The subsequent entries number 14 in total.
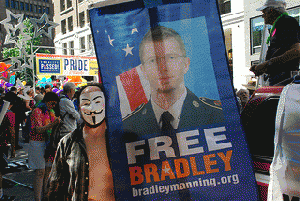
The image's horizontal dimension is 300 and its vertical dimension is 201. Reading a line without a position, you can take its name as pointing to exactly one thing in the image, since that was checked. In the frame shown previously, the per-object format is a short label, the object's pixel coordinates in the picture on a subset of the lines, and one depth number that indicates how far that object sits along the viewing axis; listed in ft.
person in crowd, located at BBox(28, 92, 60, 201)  16.16
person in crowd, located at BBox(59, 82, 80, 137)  16.47
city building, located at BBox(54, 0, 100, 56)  119.75
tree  146.84
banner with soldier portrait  6.28
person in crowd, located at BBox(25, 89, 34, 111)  43.19
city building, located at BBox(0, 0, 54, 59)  224.74
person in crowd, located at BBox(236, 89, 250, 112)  19.95
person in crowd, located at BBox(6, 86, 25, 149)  35.55
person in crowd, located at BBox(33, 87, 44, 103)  23.07
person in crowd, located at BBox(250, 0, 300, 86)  8.44
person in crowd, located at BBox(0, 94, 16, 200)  18.20
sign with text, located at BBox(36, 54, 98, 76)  46.34
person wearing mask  8.50
